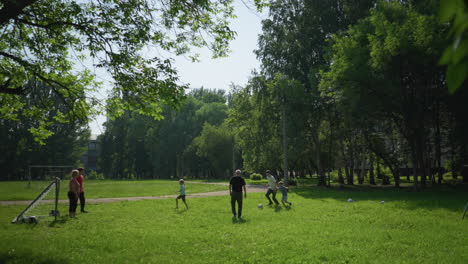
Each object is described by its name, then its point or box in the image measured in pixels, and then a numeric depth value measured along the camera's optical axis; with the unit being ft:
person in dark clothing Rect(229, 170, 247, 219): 45.65
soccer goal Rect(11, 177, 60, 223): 42.88
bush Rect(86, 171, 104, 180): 238.00
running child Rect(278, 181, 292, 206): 60.75
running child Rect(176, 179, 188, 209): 59.19
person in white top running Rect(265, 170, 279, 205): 59.95
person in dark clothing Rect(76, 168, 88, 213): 51.16
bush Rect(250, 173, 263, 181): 188.75
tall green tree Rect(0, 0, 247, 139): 32.71
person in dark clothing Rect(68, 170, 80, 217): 47.60
